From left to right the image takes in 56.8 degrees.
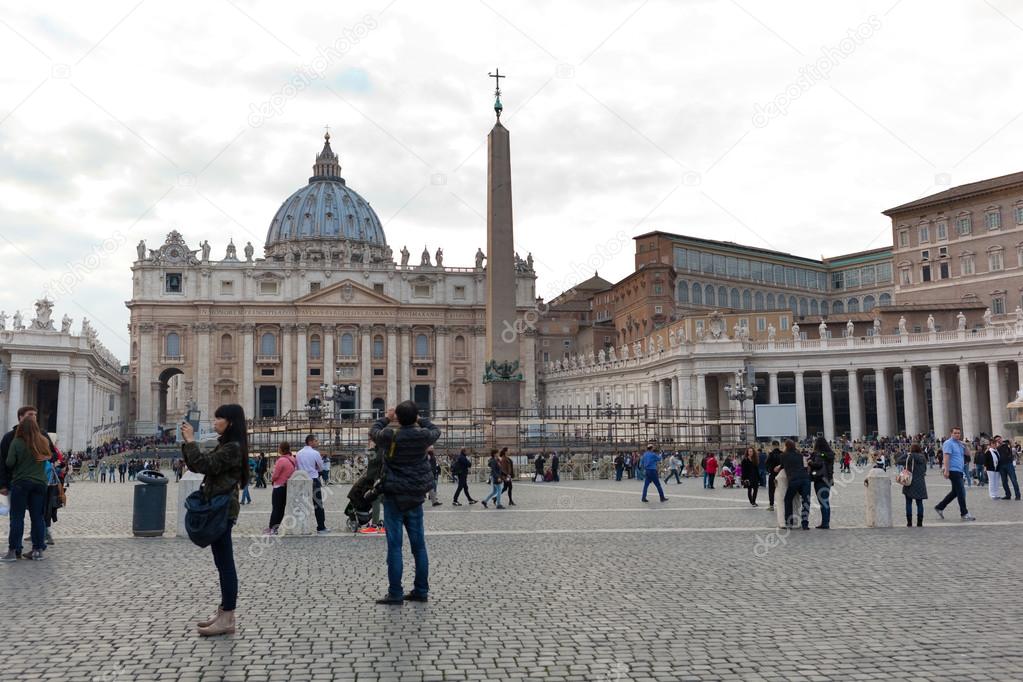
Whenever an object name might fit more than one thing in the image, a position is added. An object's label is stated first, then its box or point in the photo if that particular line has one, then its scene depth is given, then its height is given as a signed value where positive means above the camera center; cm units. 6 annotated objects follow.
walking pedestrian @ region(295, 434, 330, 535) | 1320 -37
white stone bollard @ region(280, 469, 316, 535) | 1256 -84
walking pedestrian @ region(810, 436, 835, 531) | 1295 -58
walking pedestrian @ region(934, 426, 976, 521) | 1398 -56
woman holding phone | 648 -21
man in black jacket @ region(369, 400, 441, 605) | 754 -33
